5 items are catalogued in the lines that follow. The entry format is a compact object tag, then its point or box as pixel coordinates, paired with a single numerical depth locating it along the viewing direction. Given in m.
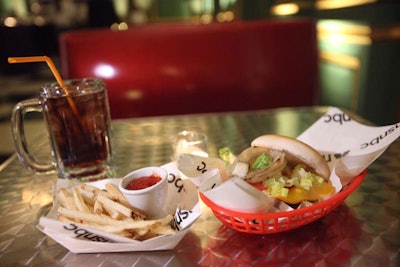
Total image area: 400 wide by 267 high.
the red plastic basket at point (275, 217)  0.63
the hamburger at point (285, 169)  0.68
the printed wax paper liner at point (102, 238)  0.63
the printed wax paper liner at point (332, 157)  0.62
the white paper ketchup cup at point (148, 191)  0.68
